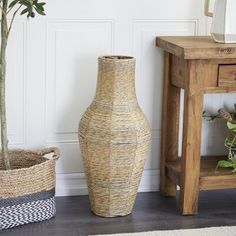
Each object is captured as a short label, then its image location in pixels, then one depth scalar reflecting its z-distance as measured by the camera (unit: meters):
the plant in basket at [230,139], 3.72
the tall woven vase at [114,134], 3.37
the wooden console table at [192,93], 3.38
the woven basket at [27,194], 3.26
